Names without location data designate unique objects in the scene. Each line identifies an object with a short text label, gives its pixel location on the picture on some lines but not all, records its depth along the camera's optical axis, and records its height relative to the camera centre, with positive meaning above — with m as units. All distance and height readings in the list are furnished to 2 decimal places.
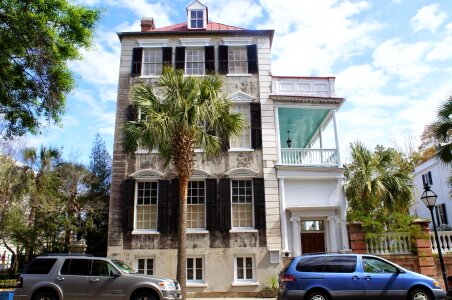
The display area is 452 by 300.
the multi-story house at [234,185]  18.47 +3.44
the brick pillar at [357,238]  17.66 +0.82
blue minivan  10.92 -0.65
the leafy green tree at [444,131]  16.27 +4.89
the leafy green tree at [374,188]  20.03 +3.34
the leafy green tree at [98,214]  23.44 +2.70
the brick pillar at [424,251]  16.95 +0.21
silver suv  11.48 -0.55
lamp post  15.29 +2.12
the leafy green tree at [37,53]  11.43 +6.02
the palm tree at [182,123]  15.37 +5.25
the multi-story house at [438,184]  31.00 +5.54
